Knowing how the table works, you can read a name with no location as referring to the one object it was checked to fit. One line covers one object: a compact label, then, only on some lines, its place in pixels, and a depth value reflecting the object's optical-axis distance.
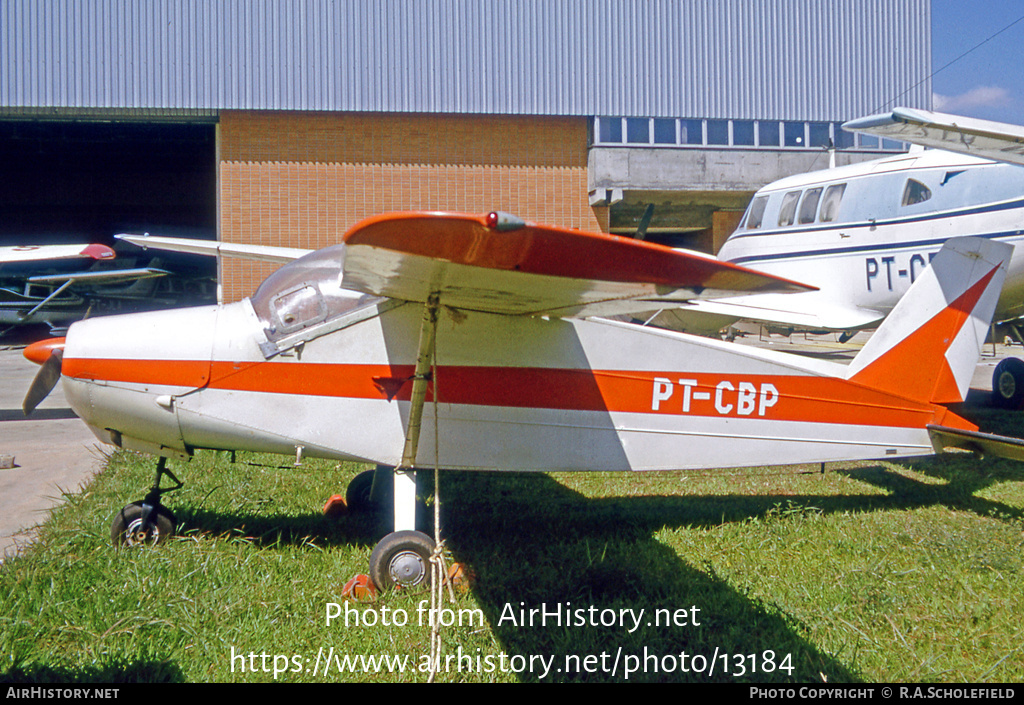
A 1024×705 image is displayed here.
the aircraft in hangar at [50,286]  18.72
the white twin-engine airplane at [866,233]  7.25
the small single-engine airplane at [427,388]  3.99
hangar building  18.84
